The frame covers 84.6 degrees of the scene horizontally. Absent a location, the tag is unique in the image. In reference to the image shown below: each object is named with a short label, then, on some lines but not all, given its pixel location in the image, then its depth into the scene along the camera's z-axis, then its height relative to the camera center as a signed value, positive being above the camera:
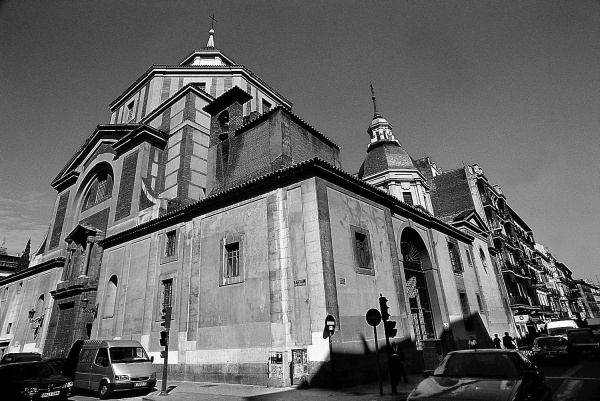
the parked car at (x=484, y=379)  4.94 -0.81
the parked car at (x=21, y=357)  16.01 -0.03
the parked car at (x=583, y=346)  17.06 -1.22
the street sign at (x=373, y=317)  10.27 +0.49
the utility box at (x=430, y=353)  15.72 -1.03
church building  12.80 +4.43
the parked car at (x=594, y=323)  37.10 -0.38
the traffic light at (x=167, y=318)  12.27 +1.00
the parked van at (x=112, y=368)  11.43 -0.58
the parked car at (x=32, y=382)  9.77 -0.76
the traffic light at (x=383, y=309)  10.73 +0.73
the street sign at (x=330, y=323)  11.23 +0.43
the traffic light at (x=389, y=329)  10.40 +0.11
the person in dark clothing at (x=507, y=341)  21.92 -0.99
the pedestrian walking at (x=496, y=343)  20.77 -1.00
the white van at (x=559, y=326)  27.22 -0.33
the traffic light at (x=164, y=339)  12.15 +0.28
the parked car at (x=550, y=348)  16.75 -1.23
